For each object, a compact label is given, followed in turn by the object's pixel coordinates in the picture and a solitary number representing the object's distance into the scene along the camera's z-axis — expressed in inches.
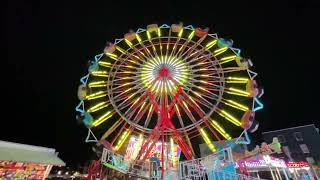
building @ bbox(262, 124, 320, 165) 1135.0
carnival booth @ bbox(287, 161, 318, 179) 745.6
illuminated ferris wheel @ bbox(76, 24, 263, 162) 653.9
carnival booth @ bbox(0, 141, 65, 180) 611.5
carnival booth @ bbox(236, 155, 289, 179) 715.5
